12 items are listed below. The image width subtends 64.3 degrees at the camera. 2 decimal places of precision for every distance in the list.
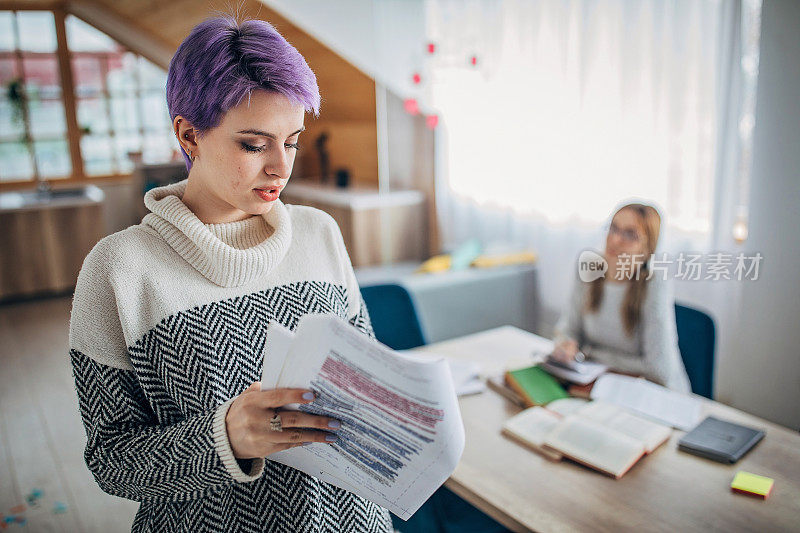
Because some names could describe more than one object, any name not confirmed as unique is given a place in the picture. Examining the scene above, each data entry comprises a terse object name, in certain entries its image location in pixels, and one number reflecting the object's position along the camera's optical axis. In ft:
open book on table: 4.57
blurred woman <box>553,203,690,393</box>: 6.34
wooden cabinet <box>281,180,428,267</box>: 14.07
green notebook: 5.59
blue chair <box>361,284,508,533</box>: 7.00
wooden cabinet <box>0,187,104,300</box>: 15.75
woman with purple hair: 2.42
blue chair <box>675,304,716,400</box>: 6.30
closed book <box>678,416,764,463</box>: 4.62
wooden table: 3.95
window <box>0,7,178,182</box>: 18.48
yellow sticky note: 4.15
